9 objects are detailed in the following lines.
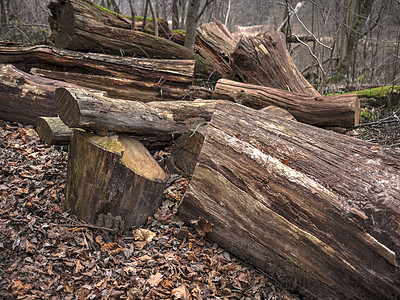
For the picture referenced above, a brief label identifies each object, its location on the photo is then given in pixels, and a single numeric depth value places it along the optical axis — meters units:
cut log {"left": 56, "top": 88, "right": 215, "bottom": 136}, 2.71
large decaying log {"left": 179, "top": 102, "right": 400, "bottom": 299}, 2.21
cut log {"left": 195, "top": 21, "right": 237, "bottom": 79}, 6.04
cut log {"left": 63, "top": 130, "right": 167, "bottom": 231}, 2.74
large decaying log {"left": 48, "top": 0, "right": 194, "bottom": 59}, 5.40
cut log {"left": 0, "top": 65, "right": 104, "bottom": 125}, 4.38
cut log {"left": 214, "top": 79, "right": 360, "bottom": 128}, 3.97
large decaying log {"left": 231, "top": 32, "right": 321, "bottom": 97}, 4.88
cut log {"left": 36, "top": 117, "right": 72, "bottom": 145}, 3.13
